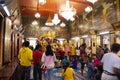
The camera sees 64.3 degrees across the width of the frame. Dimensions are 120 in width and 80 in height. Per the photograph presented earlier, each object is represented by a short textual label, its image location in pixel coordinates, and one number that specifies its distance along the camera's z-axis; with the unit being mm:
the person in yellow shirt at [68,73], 2634
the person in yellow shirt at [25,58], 3123
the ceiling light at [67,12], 5378
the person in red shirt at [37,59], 3688
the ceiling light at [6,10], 2863
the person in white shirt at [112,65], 1997
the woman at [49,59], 3289
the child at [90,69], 4049
